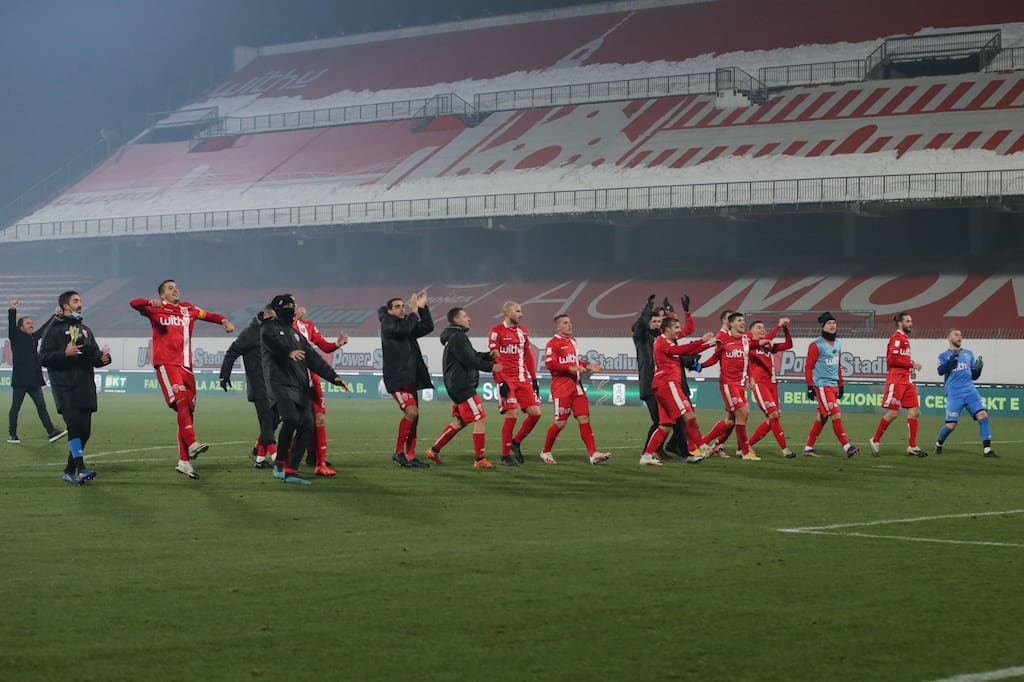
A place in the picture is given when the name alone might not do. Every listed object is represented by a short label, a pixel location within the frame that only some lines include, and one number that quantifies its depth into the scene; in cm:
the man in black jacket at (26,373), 2398
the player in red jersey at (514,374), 1916
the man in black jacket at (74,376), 1570
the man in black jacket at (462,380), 1862
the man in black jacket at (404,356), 1812
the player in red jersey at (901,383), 2198
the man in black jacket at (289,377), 1560
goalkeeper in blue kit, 2245
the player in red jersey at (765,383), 2120
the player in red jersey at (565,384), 1925
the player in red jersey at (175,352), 1630
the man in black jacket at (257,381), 1800
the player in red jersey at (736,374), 2048
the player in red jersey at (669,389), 1927
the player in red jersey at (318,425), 1711
